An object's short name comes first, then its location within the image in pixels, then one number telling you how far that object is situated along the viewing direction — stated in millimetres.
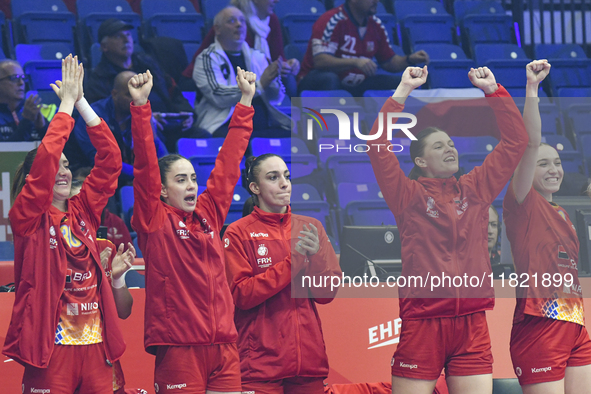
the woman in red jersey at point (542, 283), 7801
